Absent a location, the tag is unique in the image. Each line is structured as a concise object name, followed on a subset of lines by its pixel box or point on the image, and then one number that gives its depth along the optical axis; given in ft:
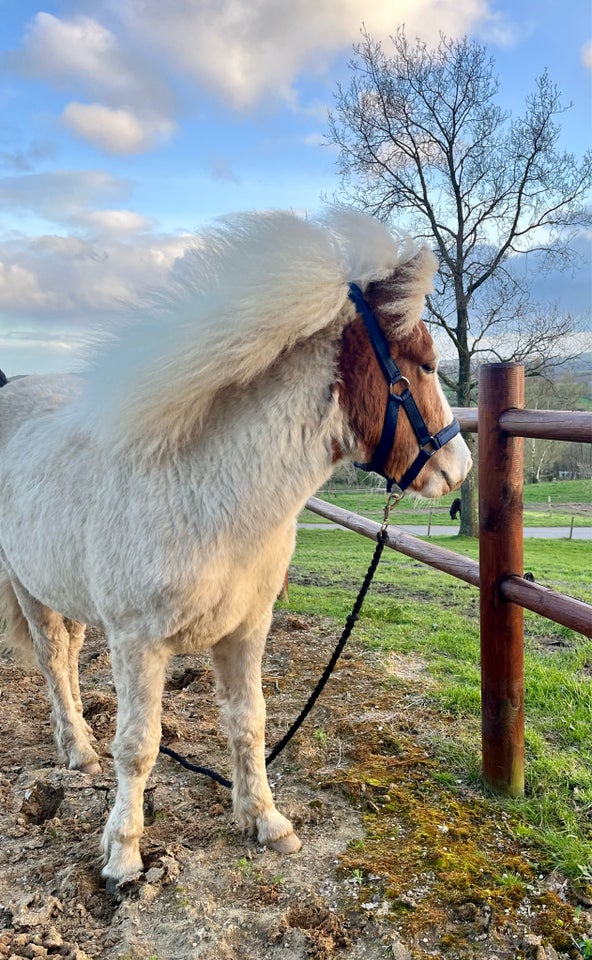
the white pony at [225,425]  7.09
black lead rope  9.23
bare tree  56.80
